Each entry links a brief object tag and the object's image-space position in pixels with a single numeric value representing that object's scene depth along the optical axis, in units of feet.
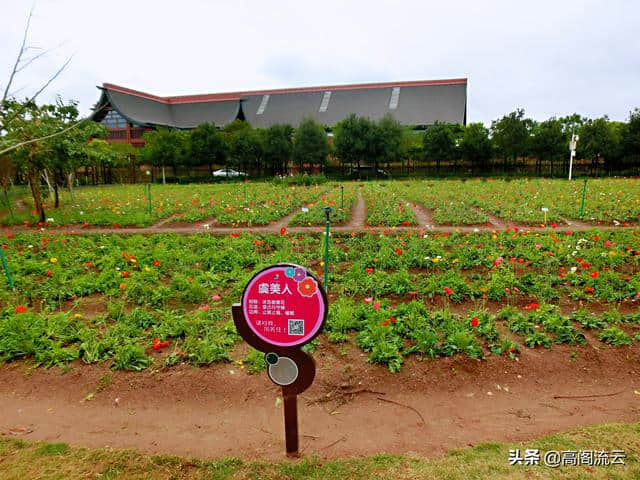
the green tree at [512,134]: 89.40
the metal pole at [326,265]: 13.97
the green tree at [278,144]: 100.94
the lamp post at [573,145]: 71.05
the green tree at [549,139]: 87.35
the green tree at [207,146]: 99.45
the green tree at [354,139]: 95.55
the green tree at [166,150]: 101.14
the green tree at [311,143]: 99.40
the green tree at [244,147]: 99.91
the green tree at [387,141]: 95.30
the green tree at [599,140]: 85.40
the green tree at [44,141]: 30.78
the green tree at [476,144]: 92.79
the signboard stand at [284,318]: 6.97
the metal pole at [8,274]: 16.05
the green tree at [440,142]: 95.55
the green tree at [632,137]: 83.66
